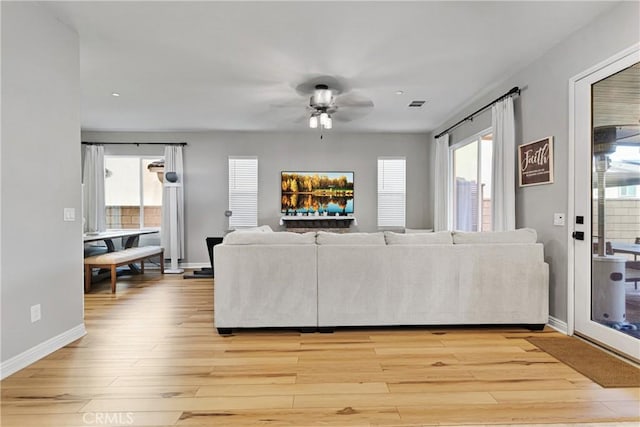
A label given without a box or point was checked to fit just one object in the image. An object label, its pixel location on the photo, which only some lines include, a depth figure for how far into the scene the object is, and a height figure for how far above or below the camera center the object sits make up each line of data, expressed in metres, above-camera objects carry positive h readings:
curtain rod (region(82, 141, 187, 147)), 6.54 +1.37
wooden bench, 4.69 -0.75
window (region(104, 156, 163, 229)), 6.75 +0.37
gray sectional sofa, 2.98 -0.67
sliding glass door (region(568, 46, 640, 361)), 2.50 +0.05
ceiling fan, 4.04 +1.59
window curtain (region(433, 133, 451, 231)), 5.82 +0.49
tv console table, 6.64 -0.26
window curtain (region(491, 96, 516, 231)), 3.66 +0.48
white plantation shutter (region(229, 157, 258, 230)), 6.68 +0.46
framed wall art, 3.21 +0.50
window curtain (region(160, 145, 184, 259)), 6.46 +0.27
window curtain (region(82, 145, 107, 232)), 6.33 +0.46
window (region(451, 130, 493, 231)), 4.71 +0.43
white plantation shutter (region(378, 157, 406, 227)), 6.87 +0.40
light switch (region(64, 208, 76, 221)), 2.79 -0.03
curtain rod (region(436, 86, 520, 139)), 3.69 +1.37
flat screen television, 6.71 +0.38
